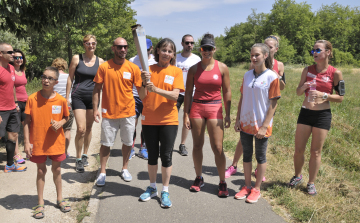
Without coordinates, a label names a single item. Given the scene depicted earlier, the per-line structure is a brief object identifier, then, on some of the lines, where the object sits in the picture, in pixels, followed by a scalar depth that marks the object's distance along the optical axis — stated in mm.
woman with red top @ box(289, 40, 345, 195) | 4117
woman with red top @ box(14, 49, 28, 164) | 5500
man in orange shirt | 4344
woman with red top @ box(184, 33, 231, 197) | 4059
